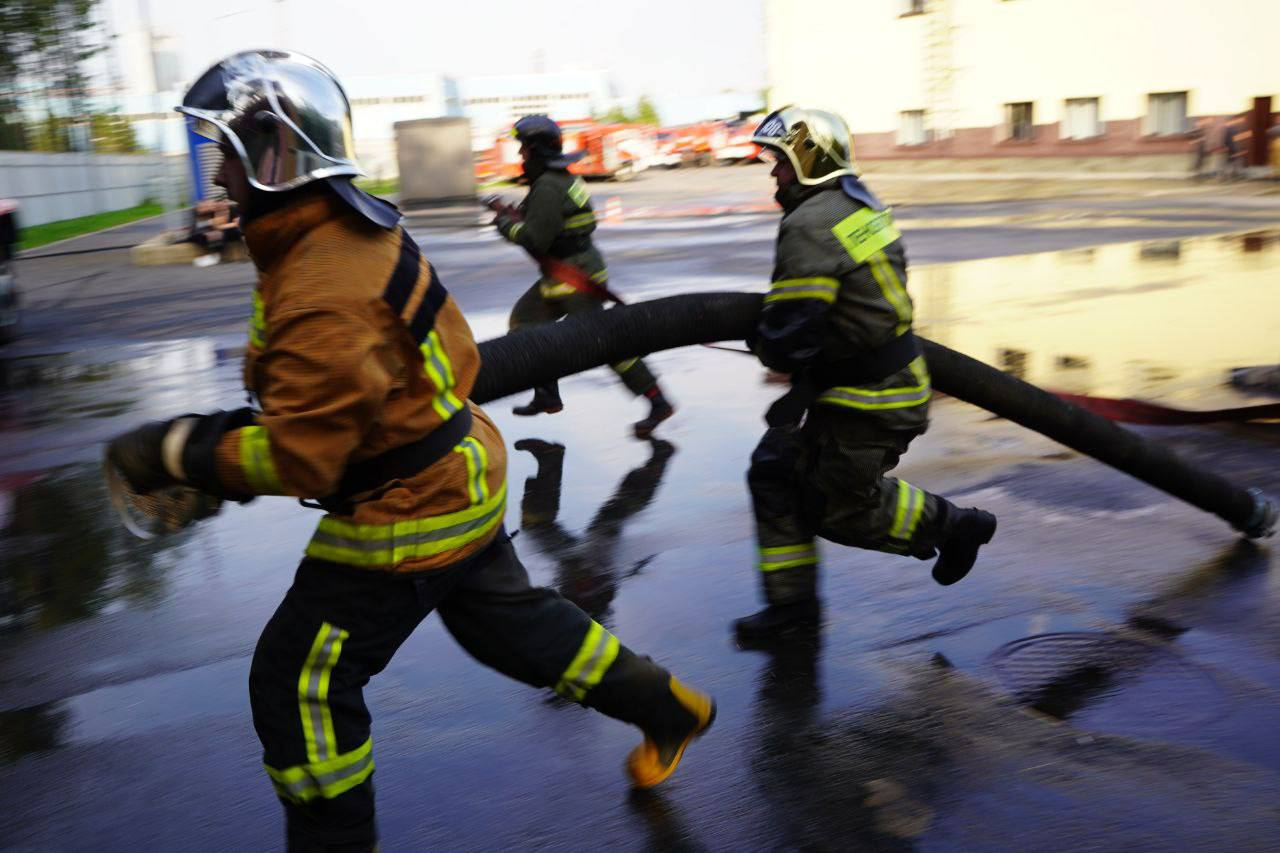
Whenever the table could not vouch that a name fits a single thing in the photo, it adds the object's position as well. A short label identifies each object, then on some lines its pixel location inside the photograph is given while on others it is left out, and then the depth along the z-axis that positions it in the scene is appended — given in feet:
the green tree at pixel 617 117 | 321.32
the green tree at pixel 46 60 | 101.96
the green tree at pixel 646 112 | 331.92
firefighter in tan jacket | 8.09
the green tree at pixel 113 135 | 152.97
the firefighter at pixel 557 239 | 23.27
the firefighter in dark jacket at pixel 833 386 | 13.08
